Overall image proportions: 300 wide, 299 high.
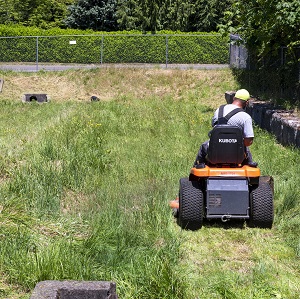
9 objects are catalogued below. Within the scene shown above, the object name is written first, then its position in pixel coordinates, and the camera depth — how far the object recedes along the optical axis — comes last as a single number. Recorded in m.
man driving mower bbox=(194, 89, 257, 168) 6.83
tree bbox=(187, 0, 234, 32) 40.34
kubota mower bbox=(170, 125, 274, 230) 6.48
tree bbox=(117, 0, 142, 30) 38.68
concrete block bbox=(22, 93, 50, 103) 21.20
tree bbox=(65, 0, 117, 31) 38.53
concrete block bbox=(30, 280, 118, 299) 4.07
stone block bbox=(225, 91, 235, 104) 18.43
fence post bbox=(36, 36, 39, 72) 26.52
